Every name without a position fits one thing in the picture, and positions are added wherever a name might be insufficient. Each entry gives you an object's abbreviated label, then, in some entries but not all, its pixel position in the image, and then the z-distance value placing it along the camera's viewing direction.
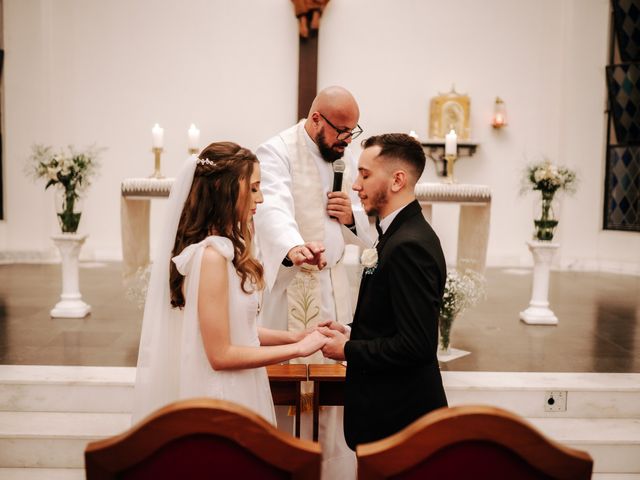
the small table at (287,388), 2.52
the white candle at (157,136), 5.44
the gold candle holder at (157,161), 5.46
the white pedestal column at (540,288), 5.55
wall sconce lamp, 8.67
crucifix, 8.44
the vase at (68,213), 5.52
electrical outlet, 3.86
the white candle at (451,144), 5.29
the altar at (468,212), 5.32
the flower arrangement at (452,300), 4.36
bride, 2.03
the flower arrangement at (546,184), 5.62
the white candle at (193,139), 5.24
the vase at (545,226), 5.79
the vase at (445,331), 4.44
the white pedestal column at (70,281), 5.34
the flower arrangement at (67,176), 5.41
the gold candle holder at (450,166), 5.35
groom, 1.96
